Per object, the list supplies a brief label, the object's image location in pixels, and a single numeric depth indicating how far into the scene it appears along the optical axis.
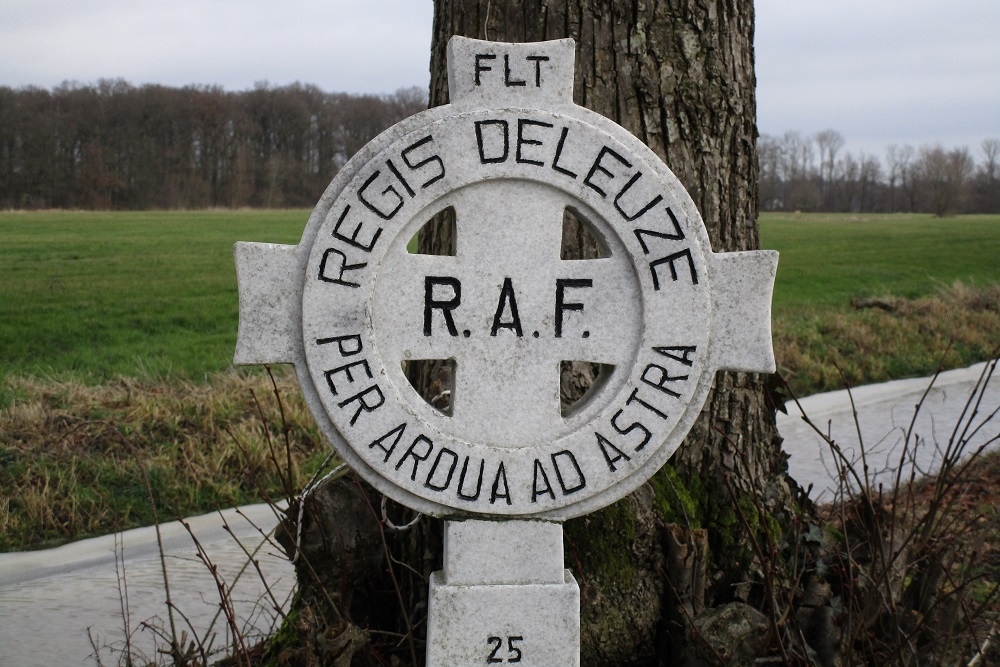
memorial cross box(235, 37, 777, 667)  2.11
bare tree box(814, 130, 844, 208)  42.75
